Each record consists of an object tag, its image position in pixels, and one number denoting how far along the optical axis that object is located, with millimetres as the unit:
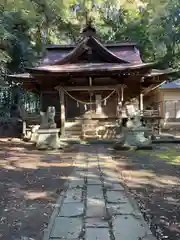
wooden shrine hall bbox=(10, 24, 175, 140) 8363
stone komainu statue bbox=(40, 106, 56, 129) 7076
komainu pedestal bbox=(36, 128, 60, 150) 6676
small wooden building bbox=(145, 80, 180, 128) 13182
